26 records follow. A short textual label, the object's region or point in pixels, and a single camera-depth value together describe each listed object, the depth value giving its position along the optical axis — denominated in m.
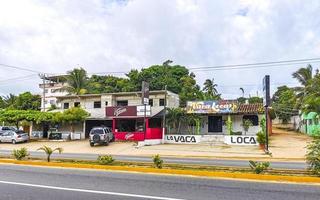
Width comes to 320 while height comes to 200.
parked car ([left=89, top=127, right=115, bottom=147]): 21.24
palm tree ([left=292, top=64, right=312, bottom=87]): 29.20
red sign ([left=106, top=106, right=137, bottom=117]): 23.52
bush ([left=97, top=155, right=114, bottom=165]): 9.03
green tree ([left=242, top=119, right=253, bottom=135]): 21.45
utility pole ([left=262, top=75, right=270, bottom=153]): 15.26
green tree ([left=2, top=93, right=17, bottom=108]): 40.75
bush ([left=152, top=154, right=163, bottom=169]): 8.31
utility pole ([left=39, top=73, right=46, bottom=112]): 42.18
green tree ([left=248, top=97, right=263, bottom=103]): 39.60
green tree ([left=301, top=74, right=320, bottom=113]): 19.16
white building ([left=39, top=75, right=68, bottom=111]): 42.66
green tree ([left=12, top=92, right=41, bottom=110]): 39.60
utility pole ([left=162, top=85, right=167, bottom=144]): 22.41
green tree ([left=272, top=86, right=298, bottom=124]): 33.62
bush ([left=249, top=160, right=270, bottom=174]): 7.14
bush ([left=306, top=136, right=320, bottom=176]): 6.79
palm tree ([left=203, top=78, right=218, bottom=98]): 43.05
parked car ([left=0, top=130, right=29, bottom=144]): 24.94
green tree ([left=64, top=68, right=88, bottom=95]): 32.58
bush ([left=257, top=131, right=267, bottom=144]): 18.09
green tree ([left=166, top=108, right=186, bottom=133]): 22.50
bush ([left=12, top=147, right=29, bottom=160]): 10.80
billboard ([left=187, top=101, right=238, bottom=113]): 22.00
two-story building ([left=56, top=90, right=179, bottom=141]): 23.35
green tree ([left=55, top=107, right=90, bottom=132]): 24.56
